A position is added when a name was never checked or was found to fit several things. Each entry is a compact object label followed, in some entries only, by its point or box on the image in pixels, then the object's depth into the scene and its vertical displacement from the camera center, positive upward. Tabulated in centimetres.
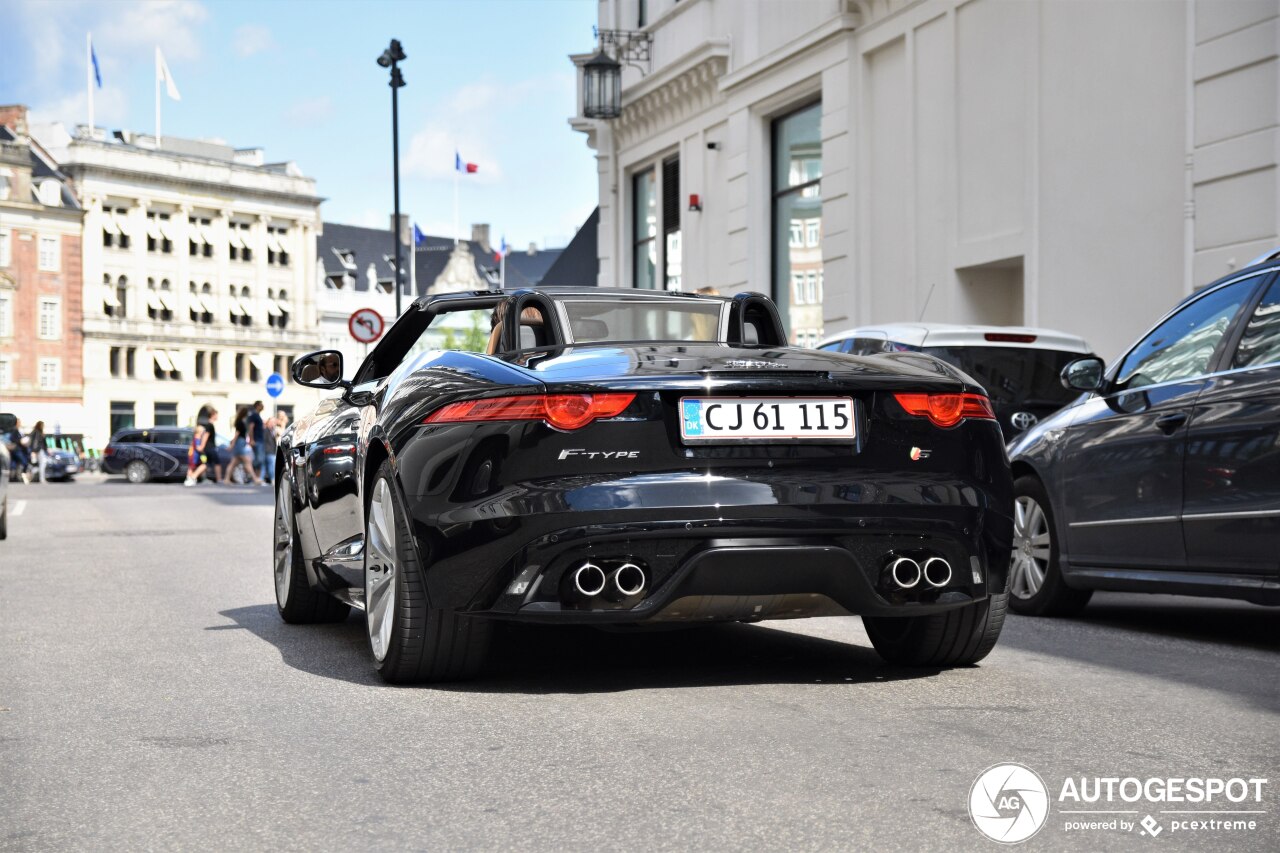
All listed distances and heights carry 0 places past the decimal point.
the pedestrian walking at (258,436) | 3931 -64
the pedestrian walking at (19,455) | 4819 -130
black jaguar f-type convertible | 507 -26
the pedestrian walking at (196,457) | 4109 -117
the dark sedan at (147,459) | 4928 -143
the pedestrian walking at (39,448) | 4894 -111
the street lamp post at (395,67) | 3444 +680
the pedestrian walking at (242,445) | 3900 -83
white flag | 8650 +1680
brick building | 9206 +655
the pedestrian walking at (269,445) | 4092 -89
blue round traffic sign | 4341 +60
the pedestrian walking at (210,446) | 4028 -92
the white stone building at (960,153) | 1463 +276
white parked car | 1181 +31
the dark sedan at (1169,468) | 666 -27
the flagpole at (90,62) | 8231 +1696
